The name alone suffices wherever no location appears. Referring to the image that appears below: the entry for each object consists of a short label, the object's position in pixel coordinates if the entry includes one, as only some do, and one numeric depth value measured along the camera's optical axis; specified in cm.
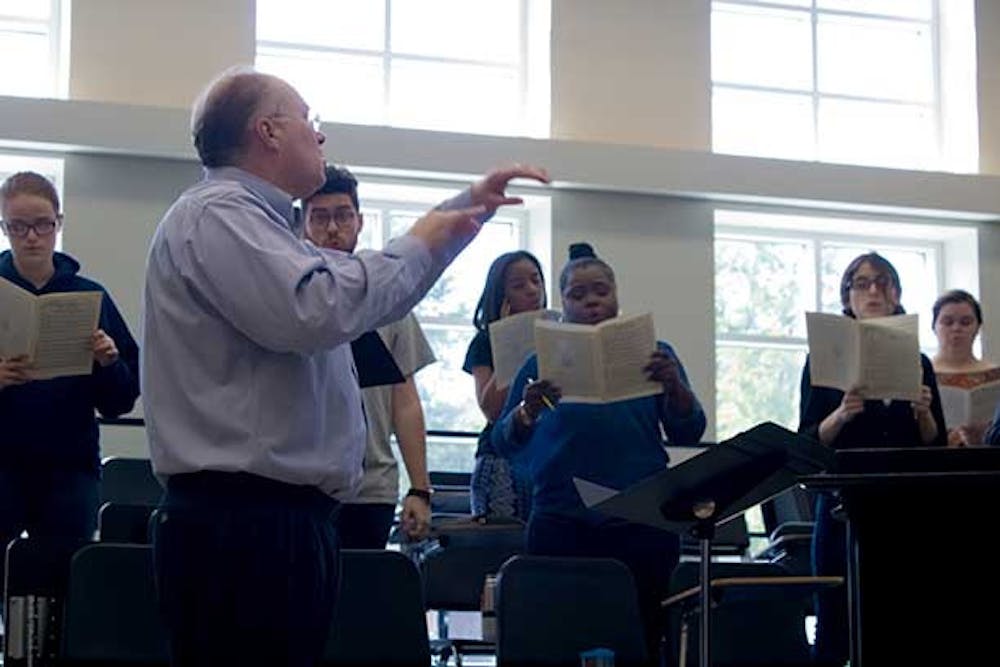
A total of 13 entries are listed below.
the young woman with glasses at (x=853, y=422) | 429
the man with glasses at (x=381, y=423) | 401
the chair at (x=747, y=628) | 418
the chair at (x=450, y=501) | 596
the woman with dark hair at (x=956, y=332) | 514
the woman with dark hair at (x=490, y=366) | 471
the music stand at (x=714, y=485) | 296
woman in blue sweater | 404
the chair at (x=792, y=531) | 507
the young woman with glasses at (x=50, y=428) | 391
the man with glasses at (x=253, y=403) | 229
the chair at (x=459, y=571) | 500
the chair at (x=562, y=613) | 395
